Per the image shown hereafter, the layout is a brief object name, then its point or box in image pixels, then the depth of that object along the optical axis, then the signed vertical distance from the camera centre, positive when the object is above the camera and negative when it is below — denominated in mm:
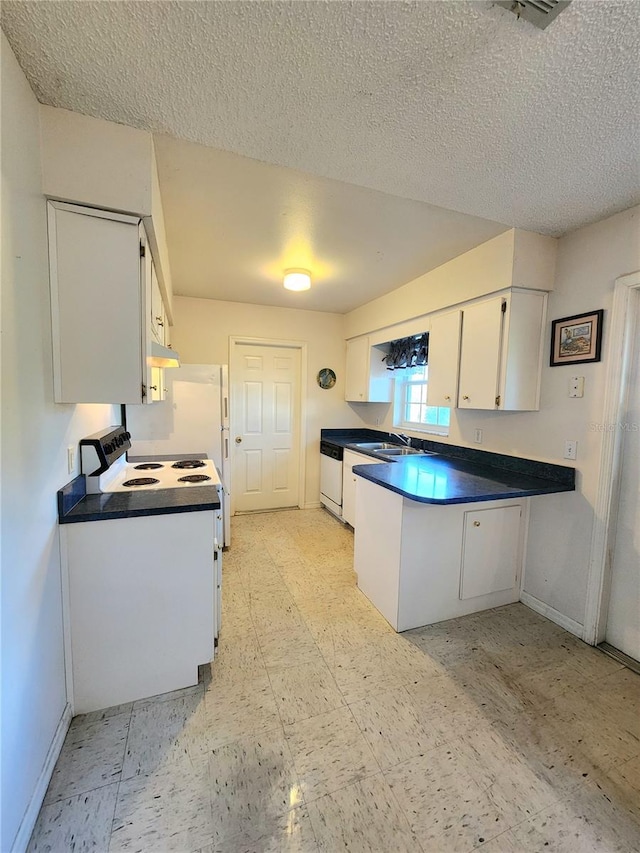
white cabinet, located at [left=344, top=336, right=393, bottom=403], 3854 +290
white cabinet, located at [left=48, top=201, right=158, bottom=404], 1338 +355
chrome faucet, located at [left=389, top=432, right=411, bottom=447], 3614 -379
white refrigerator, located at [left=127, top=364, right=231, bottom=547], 2842 -207
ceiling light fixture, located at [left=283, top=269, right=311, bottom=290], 2754 +954
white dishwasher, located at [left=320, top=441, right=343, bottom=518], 3854 -896
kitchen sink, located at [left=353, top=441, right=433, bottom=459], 3412 -486
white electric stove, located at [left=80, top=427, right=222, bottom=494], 1696 -497
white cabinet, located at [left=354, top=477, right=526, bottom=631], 2088 -983
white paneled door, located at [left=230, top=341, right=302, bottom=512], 4016 -324
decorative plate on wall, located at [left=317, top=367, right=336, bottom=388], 4281 +274
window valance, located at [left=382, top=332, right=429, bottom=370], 3305 +501
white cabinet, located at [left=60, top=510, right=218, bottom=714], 1488 -945
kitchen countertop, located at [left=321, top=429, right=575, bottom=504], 1874 -472
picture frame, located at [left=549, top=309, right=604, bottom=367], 2006 +417
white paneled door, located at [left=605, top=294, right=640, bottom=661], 1906 -740
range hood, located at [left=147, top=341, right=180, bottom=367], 1664 +197
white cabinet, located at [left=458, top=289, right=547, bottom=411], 2230 +366
